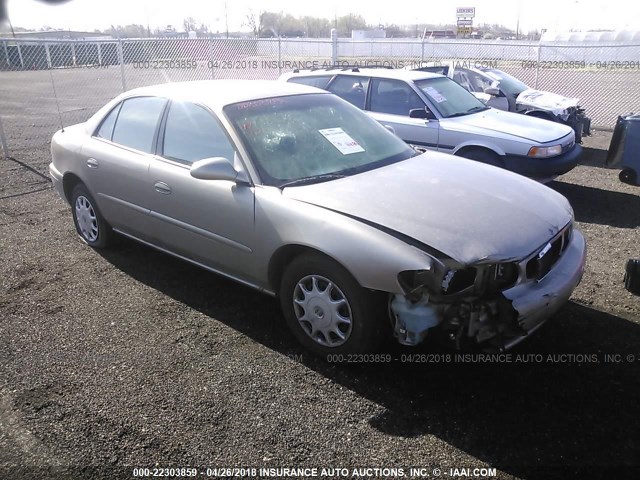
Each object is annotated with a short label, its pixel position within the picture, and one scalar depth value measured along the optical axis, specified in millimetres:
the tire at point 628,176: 4094
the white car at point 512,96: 9484
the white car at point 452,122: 6430
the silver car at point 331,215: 2834
